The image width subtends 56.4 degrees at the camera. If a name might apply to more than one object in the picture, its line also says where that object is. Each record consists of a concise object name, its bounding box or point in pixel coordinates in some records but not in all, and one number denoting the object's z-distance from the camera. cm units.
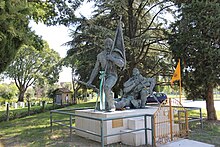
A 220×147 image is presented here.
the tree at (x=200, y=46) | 883
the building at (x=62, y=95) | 3046
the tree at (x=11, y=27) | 451
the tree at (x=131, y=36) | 1153
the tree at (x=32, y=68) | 3462
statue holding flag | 640
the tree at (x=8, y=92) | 2989
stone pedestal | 577
